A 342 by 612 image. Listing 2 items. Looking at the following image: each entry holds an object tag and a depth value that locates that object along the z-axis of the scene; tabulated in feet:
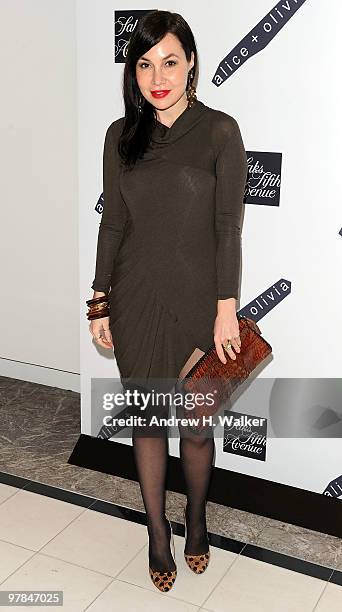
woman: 7.11
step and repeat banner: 8.07
